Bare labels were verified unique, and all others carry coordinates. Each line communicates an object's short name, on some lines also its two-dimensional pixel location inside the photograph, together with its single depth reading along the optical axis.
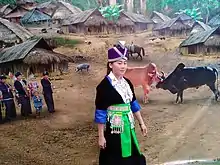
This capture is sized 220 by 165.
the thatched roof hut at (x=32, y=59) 3.44
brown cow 3.69
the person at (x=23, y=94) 3.34
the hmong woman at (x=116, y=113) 2.25
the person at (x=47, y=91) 3.44
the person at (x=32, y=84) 3.41
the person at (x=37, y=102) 3.41
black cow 3.95
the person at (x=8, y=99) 3.26
